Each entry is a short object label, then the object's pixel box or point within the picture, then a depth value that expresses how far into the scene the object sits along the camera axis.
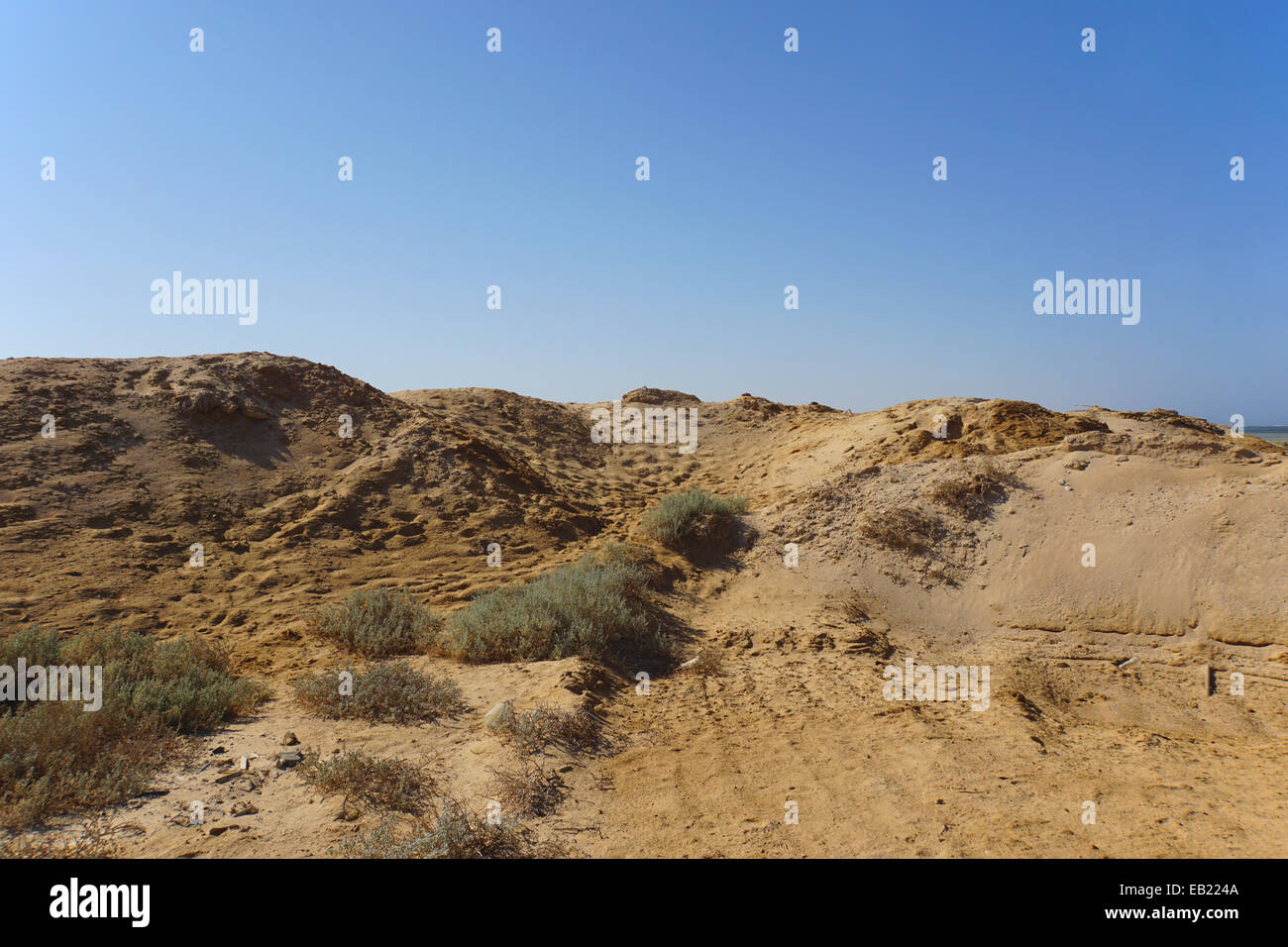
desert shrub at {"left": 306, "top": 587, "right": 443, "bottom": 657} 5.59
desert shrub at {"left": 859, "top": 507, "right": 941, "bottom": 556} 8.08
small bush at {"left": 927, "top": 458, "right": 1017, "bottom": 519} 8.42
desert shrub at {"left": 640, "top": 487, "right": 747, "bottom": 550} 8.51
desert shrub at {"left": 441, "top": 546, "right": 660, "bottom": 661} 5.67
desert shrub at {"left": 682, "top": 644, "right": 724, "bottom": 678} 5.88
